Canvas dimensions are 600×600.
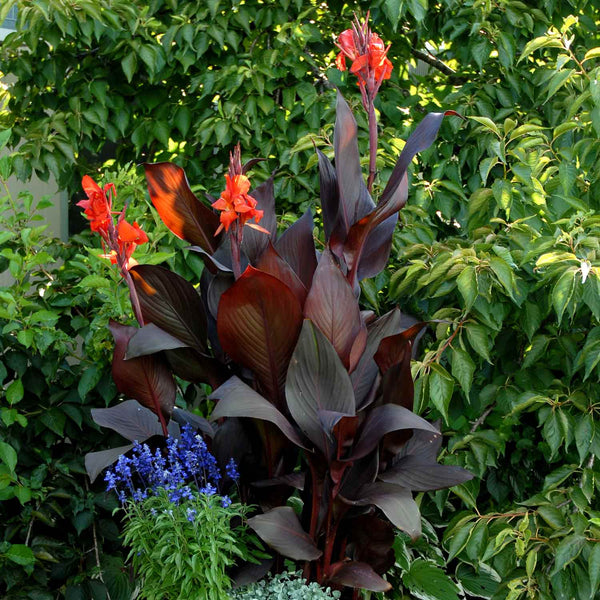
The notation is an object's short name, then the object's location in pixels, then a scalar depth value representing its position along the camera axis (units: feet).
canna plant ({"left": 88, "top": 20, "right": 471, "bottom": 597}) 12.81
